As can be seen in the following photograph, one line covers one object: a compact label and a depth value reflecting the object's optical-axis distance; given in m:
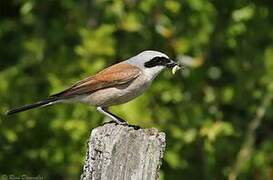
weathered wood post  6.92
